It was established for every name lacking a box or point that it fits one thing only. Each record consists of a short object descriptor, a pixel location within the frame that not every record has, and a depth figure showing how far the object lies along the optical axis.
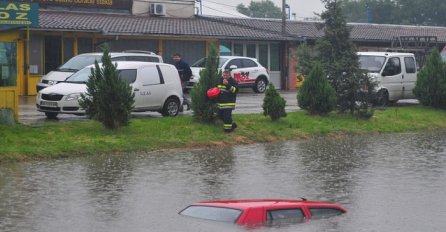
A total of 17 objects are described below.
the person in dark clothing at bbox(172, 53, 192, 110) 28.02
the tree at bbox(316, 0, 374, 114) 27.83
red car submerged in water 11.42
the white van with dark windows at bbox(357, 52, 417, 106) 32.03
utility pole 45.25
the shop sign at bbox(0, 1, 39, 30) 21.09
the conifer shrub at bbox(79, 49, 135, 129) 21.69
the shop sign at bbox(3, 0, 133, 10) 39.44
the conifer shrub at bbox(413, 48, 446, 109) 31.19
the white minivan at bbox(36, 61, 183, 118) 23.58
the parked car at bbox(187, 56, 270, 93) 37.50
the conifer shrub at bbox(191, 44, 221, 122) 23.78
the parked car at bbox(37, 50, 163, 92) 29.49
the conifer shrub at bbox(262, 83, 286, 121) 25.25
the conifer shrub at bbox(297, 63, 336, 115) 27.12
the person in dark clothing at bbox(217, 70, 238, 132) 23.14
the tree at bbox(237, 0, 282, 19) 121.06
